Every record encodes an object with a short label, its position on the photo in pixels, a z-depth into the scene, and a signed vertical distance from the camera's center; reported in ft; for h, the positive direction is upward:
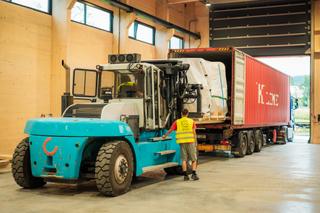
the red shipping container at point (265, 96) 53.72 +2.80
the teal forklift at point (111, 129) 26.32 -0.93
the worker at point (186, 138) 32.78 -1.69
